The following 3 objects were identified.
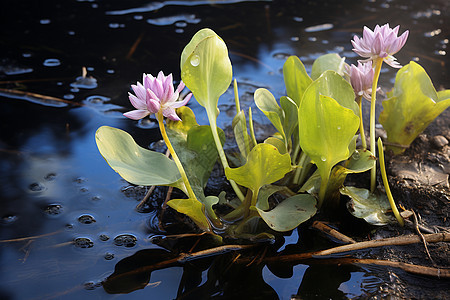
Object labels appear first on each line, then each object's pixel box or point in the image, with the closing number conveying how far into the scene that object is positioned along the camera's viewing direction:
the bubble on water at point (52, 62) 1.49
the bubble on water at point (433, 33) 1.63
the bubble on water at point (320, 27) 1.64
